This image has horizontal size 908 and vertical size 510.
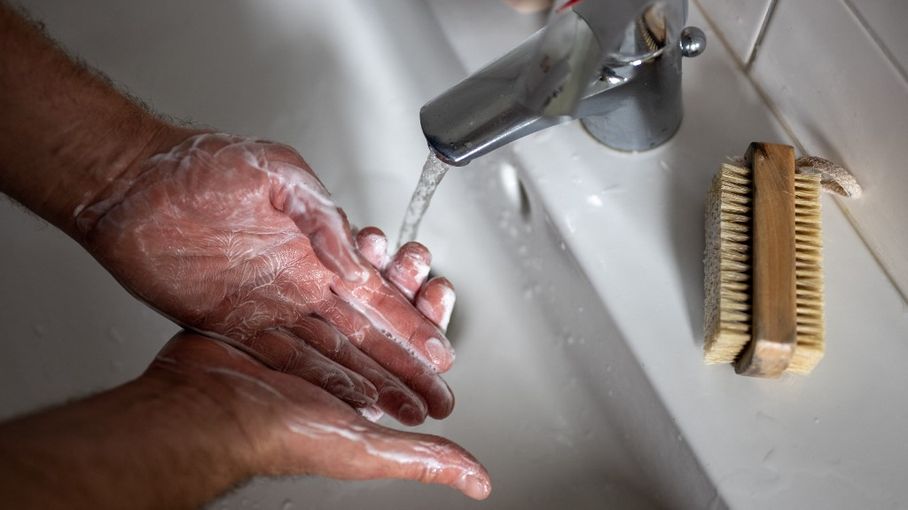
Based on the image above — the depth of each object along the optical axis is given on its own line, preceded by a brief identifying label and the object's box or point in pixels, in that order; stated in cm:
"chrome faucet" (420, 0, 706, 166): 40
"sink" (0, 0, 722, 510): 57
